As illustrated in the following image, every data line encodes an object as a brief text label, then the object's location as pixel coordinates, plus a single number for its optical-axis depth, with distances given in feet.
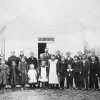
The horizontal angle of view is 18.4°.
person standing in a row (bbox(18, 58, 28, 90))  42.48
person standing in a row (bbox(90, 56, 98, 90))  42.19
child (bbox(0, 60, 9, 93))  40.57
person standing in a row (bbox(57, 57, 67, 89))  42.78
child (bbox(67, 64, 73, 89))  42.70
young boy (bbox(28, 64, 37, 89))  42.65
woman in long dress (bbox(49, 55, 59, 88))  43.06
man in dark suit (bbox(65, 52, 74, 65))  43.01
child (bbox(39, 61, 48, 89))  42.93
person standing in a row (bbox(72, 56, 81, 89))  42.57
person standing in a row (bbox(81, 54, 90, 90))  42.39
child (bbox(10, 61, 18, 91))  42.09
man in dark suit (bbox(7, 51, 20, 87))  43.06
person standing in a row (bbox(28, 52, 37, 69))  43.65
